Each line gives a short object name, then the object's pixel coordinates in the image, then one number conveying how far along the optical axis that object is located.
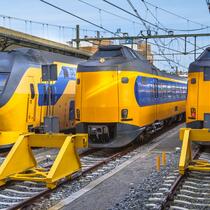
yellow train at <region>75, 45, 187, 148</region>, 13.72
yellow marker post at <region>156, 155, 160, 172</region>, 11.16
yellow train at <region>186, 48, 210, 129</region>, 13.45
